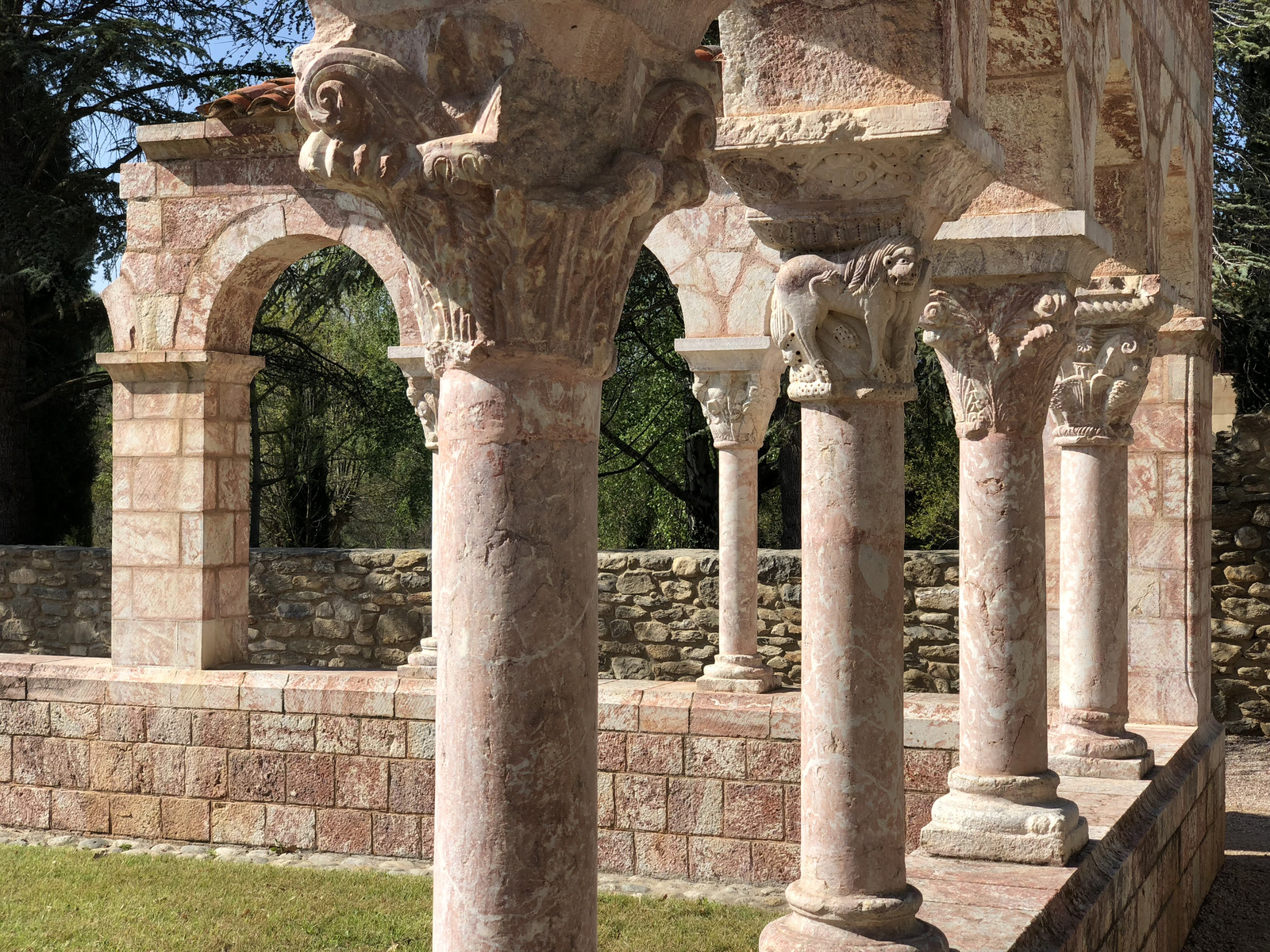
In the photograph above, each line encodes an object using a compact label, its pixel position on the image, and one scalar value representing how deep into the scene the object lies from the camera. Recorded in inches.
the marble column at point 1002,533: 173.6
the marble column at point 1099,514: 225.3
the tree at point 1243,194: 472.1
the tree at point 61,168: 513.7
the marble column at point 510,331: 85.5
